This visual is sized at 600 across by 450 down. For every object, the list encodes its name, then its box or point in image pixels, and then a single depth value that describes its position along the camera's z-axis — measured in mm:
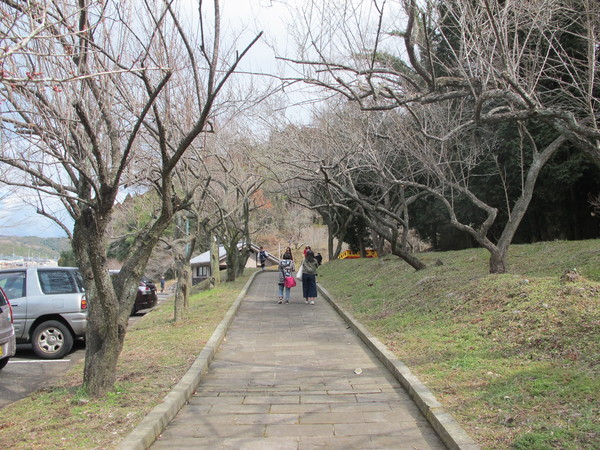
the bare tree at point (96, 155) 6074
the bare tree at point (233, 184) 18422
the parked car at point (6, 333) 8117
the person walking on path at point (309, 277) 15938
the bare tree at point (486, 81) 7695
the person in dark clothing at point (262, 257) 40594
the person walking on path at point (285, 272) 16328
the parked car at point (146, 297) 19312
